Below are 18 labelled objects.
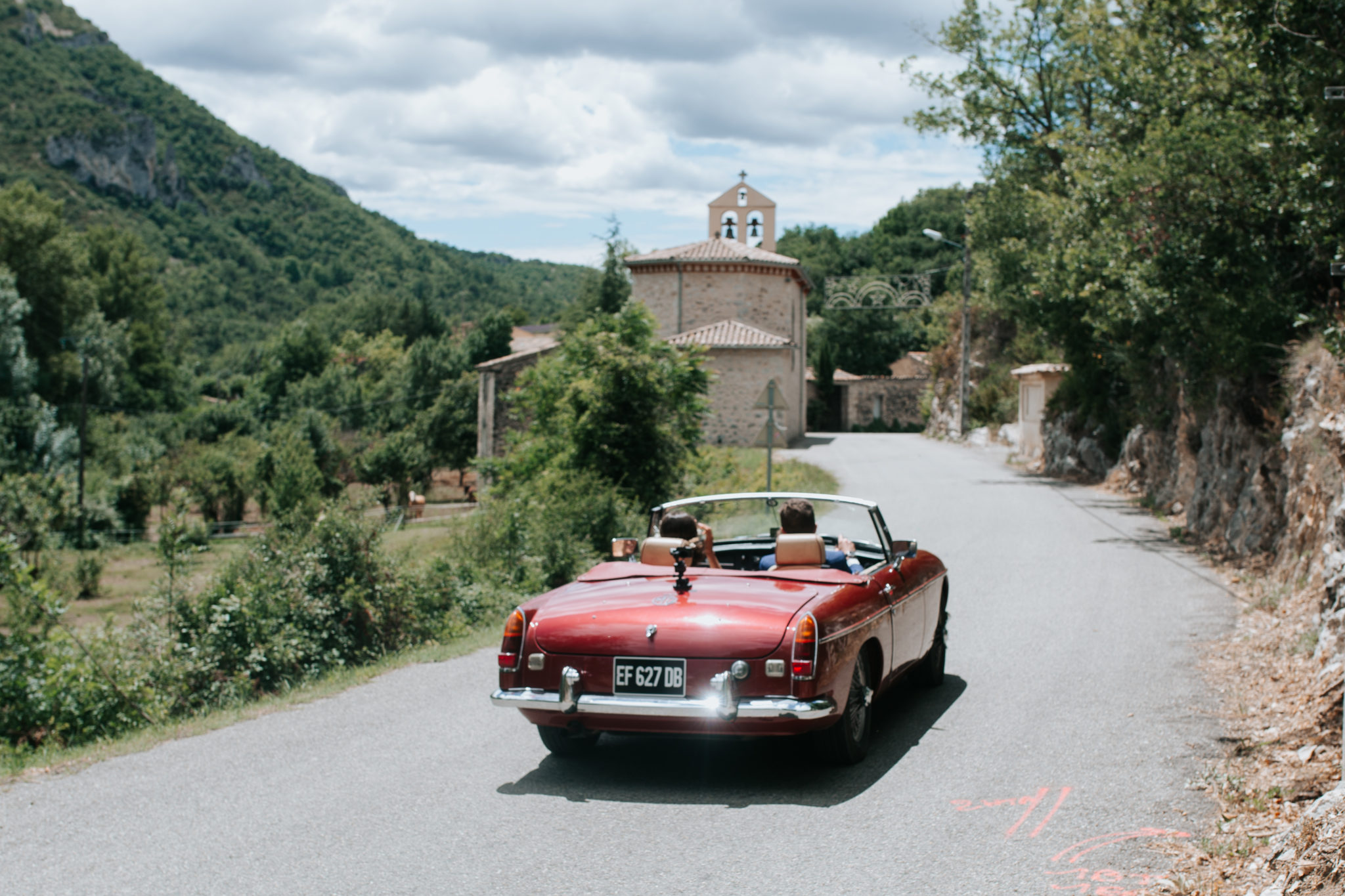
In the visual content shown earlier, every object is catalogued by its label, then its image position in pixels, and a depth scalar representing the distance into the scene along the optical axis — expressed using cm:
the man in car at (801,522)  657
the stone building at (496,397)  4381
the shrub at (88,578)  3350
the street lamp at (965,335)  4394
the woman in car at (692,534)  664
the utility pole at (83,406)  4391
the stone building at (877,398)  7106
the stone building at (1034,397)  3219
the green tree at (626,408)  1959
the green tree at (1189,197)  1245
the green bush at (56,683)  871
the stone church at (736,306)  4156
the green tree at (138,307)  8169
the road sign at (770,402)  1708
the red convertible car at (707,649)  528
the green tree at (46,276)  5788
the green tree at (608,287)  5409
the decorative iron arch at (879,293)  5475
